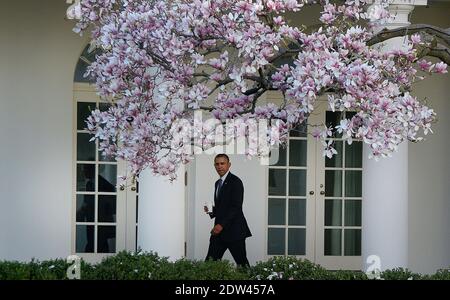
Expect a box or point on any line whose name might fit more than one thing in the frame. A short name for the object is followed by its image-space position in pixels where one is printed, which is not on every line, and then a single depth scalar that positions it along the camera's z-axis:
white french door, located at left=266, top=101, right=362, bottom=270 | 27.08
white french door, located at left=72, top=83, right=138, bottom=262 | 26.33
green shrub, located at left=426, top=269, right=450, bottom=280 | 18.17
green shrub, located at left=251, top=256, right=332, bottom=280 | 18.62
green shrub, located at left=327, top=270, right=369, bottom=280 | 17.95
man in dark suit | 23.23
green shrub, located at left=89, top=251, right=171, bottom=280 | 17.02
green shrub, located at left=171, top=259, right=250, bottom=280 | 16.80
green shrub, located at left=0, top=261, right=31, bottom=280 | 15.39
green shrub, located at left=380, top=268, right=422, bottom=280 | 18.28
